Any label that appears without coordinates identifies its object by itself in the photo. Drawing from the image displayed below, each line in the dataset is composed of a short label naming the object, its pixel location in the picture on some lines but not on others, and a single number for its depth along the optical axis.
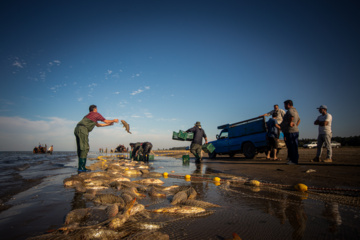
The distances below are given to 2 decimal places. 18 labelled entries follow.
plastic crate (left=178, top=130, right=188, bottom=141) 10.33
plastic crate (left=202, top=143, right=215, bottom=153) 11.50
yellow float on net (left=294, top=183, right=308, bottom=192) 2.82
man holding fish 5.59
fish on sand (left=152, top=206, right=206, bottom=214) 1.91
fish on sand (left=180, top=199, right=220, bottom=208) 2.14
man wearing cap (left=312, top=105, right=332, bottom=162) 6.36
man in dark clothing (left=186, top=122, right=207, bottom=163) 9.61
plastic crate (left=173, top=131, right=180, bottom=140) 10.36
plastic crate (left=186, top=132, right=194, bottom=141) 10.52
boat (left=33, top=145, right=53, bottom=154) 55.82
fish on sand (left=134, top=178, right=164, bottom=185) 3.88
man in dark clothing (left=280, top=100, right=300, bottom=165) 5.98
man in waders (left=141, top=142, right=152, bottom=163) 11.31
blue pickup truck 9.93
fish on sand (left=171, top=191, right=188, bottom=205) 2.30
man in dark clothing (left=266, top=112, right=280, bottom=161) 8.61
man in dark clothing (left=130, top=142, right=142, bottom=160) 12.07
